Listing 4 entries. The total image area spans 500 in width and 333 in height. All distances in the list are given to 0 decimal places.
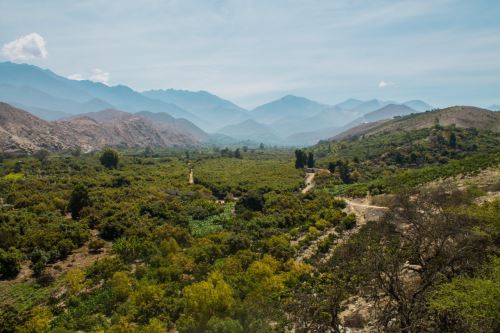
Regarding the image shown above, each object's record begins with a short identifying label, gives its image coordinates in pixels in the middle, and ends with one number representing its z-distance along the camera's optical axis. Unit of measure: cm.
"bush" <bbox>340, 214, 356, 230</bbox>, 3988
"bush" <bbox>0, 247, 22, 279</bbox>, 2984
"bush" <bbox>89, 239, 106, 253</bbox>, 3641
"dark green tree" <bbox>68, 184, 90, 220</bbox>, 4703
